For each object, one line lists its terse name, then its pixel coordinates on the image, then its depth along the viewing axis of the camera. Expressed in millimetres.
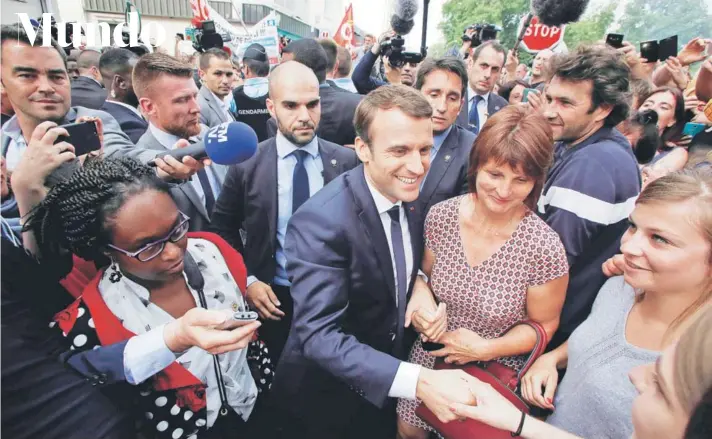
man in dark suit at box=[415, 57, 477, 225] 2613
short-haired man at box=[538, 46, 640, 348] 2088
